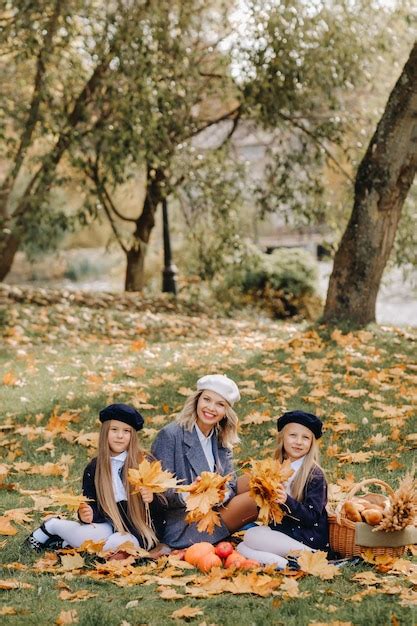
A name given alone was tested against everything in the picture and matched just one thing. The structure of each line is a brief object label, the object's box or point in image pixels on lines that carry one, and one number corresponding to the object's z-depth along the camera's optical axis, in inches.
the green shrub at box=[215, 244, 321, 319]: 733.3
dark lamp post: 665.0
